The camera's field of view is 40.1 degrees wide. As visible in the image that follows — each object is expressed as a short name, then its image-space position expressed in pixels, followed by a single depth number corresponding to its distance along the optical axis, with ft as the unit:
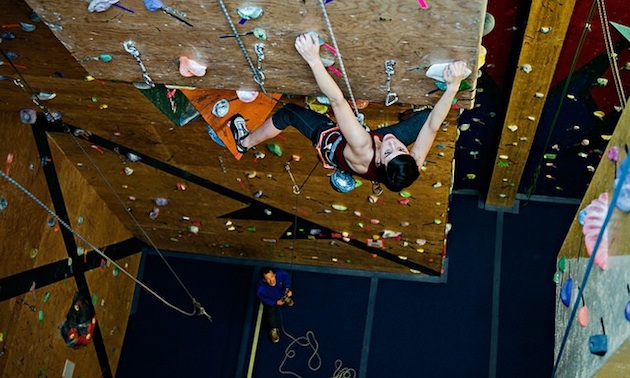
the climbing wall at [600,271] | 8.72
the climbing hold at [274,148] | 16.02
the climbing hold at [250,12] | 10.39
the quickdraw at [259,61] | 11.36
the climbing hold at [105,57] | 12.36
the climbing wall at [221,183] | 14.84
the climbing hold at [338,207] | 18.19
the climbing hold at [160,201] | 19.43
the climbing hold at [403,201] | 17.25
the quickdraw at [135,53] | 11.92
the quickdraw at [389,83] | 11.23
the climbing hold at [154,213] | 20.02
